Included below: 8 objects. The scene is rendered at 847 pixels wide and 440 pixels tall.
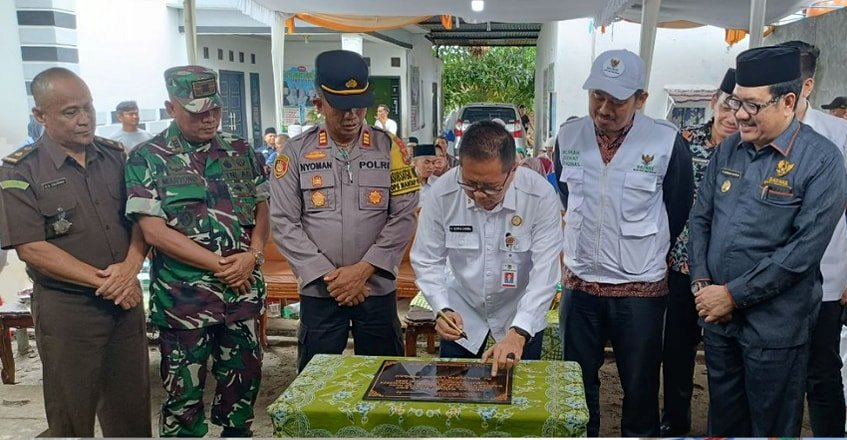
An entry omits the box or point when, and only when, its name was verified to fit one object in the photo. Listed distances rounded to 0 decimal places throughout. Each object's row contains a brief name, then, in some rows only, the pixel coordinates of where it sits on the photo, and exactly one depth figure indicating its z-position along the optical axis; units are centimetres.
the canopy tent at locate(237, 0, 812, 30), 550
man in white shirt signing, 221
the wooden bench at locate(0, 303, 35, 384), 425
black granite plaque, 181
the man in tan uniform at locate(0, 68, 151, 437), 247
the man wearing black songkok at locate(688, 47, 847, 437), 213
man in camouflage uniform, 253
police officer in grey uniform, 262
